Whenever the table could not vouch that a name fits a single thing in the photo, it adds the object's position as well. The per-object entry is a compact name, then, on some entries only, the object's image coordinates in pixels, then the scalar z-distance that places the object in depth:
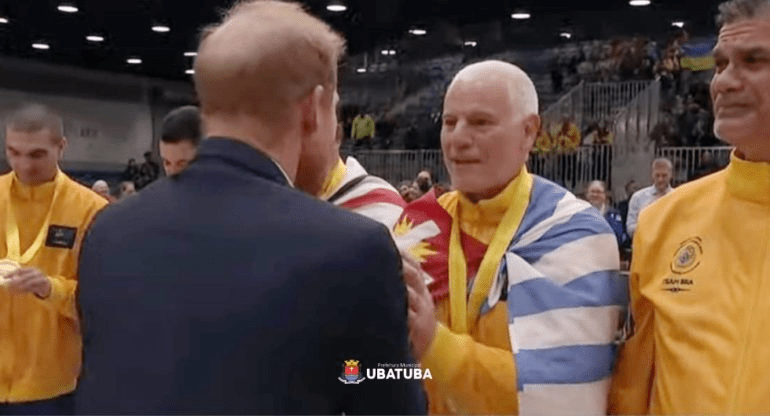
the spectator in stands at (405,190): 9.70
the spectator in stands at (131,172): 21.65
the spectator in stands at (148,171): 20.39
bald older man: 1.86
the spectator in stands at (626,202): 9.81
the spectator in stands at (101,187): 11.55
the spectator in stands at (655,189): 8.62
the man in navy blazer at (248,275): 1.22
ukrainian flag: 15.42
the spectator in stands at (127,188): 11.87
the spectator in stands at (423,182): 9.88
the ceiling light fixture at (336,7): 16.34
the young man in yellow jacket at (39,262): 3.70
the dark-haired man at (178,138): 3.02
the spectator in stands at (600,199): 9.13
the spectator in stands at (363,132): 18.48
